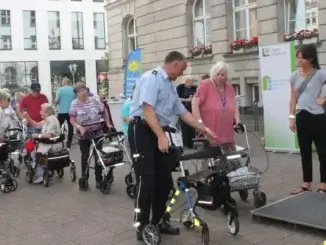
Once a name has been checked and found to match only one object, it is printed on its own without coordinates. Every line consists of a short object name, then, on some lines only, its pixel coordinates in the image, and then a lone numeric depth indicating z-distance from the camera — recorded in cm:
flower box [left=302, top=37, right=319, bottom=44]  1448
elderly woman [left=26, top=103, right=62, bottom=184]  898
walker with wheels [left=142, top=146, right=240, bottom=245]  508
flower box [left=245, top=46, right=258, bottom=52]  1681
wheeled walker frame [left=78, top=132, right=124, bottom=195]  793
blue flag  1227
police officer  496
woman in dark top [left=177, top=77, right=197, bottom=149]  1212
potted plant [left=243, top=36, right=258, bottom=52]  1681
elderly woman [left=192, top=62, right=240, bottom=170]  643
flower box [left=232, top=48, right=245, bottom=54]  1745
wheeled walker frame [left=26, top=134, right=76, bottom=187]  887
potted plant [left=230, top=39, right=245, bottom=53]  1742
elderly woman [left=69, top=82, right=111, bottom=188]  819
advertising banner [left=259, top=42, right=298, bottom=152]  1033
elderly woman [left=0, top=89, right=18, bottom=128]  952
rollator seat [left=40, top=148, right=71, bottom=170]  885
